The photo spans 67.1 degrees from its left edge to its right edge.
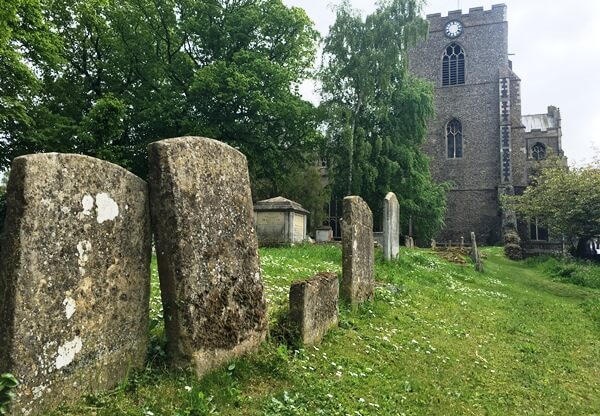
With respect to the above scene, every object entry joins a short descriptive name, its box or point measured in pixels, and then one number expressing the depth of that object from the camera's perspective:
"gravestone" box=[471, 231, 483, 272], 16.98
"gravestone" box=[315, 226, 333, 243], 22.33
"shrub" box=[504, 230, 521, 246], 29.33
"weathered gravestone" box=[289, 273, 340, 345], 4.84
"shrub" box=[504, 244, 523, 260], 26.18
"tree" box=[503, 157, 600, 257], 18.64
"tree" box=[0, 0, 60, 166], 14.64
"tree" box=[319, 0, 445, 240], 24.95
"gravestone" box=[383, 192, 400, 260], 12.45
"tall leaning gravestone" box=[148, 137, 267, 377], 3.62
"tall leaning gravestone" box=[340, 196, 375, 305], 7.03
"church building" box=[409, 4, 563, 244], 36.16
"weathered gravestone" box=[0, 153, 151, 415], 2.80
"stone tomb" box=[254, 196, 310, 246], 16.52
